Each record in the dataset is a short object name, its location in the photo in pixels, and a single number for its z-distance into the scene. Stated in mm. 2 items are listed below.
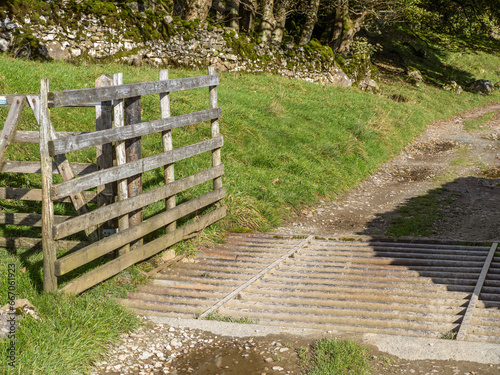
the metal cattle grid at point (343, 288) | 4887
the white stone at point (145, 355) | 4278
